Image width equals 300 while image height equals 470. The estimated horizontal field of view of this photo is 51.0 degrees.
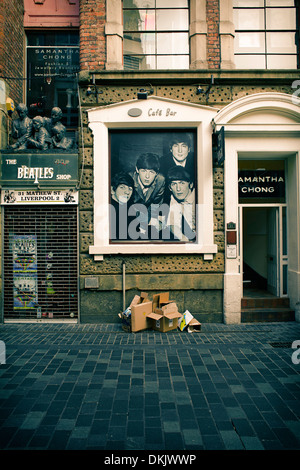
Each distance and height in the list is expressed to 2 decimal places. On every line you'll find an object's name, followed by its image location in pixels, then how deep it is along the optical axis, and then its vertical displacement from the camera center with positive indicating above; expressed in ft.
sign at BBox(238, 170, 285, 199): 25.89 +4.58
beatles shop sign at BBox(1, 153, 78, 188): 24.08 +5.55
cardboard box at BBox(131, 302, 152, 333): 21.45 -5.19
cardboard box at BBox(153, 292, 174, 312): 22.79 -4.32
